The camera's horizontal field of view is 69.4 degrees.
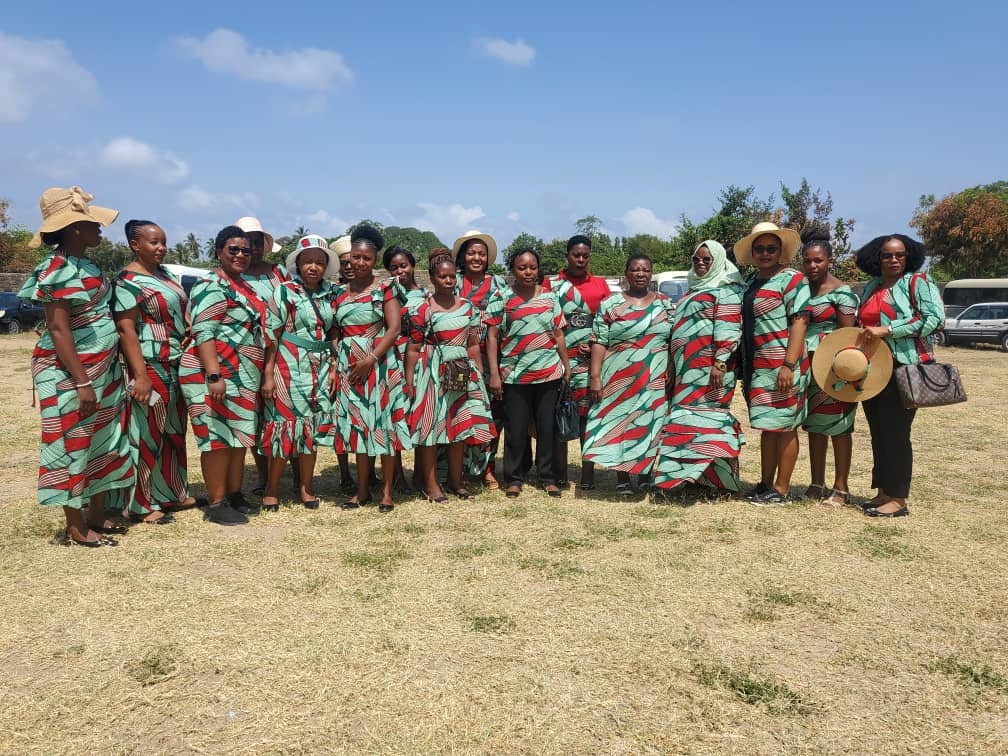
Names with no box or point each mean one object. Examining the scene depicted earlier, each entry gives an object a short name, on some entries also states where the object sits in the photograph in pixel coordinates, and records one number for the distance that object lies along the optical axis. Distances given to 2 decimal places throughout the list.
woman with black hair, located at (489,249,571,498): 5.19
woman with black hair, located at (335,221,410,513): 4.84
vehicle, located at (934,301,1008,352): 18.72
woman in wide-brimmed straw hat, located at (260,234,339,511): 4.79
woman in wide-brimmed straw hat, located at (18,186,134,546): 3.96
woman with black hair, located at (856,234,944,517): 4.69
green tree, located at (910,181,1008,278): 30.72
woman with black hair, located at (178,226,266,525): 4.52
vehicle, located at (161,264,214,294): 20.92
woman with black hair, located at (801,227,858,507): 4.95
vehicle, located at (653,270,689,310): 18.66
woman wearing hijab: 5.01
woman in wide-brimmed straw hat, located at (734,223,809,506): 4.90
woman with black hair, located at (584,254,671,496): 5.18
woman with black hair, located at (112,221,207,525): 4.36
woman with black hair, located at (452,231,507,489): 5.27
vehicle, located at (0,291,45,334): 21.75
